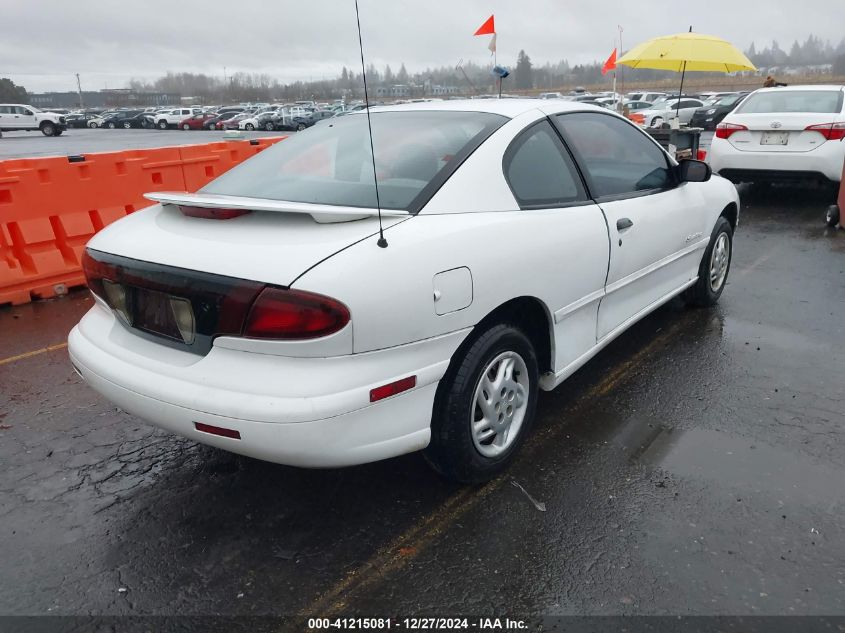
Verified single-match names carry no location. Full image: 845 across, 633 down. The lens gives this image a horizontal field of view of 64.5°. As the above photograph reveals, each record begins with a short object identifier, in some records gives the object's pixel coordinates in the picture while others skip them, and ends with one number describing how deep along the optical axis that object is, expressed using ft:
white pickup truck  130.72
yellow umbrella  31.42
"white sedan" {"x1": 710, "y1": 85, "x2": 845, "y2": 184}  26.86
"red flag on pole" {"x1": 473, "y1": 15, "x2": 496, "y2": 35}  23.92
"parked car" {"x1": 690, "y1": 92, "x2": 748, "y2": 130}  82.33
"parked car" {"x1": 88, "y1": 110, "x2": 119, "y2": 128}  178.81
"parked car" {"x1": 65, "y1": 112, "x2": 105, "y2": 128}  182.38
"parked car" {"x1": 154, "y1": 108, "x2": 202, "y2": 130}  162.71
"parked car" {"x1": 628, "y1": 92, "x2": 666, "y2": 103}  128.07
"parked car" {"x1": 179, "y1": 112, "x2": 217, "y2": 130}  157.07
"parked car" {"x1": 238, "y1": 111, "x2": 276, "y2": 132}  138.31
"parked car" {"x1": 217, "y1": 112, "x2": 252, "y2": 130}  146.72
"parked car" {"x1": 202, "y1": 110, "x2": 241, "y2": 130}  154.71
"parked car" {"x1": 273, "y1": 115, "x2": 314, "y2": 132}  132.98
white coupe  7.31
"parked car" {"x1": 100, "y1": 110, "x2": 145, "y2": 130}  172.45
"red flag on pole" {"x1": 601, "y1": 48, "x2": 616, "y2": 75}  50.90
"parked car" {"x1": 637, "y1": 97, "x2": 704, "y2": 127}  82.61
